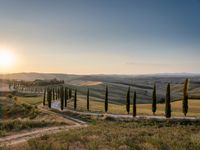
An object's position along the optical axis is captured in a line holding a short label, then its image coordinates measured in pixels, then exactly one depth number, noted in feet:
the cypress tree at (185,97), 81.89
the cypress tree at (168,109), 80.59
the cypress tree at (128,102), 96.79
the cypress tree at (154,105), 91.03
